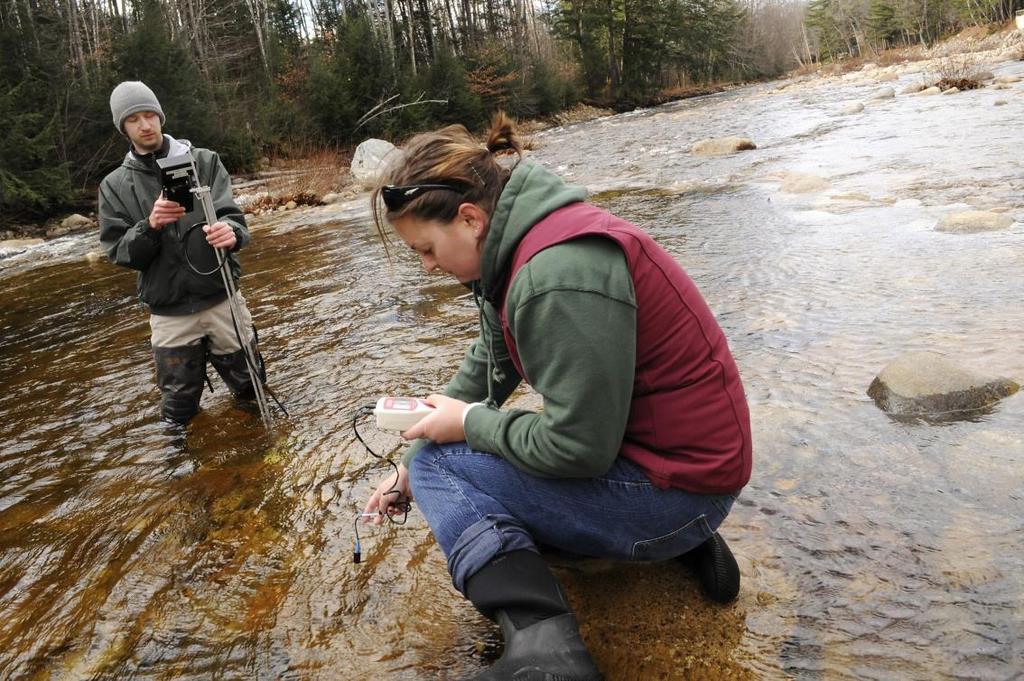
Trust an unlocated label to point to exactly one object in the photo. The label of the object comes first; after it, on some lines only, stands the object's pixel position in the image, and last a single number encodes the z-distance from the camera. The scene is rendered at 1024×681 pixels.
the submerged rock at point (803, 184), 7.63
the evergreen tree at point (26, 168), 14.67
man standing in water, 3.42
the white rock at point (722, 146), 11.97
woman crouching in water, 1.45
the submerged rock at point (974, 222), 5.11
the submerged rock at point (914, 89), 16.72
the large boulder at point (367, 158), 16.78
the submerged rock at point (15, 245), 12.28
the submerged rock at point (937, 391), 2.79
